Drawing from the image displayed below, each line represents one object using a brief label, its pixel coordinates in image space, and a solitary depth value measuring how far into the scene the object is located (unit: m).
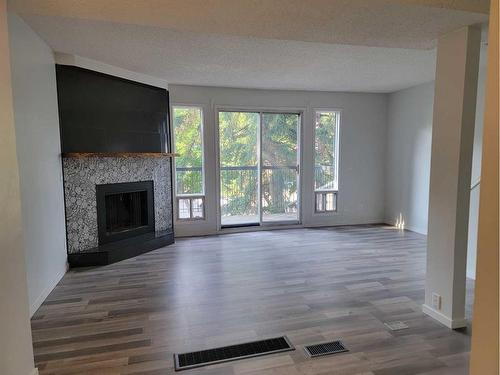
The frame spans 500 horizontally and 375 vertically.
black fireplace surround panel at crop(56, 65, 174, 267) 3.88
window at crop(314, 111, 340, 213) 6.25
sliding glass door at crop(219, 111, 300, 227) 5.86
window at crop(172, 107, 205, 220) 5.51
